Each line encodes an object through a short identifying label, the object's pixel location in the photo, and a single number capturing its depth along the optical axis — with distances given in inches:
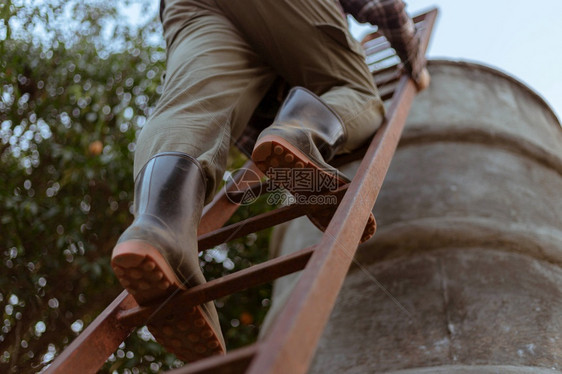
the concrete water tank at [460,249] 80.8
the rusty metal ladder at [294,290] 39.7
